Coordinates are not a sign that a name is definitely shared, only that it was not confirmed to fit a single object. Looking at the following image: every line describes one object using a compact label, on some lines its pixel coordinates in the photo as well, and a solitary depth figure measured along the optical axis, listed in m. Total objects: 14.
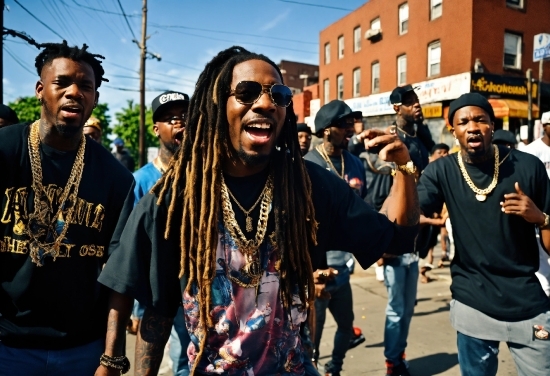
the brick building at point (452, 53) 19.50
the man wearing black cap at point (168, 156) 3.37
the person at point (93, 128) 5.65
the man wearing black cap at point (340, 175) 4.19
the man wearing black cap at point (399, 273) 4.21
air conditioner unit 25.26
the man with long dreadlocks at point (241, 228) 1.82
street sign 8.40
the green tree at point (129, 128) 36.34
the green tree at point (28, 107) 43.81
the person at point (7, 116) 4.80
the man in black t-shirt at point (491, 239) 2.78
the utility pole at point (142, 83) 22.84
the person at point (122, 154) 8.88
